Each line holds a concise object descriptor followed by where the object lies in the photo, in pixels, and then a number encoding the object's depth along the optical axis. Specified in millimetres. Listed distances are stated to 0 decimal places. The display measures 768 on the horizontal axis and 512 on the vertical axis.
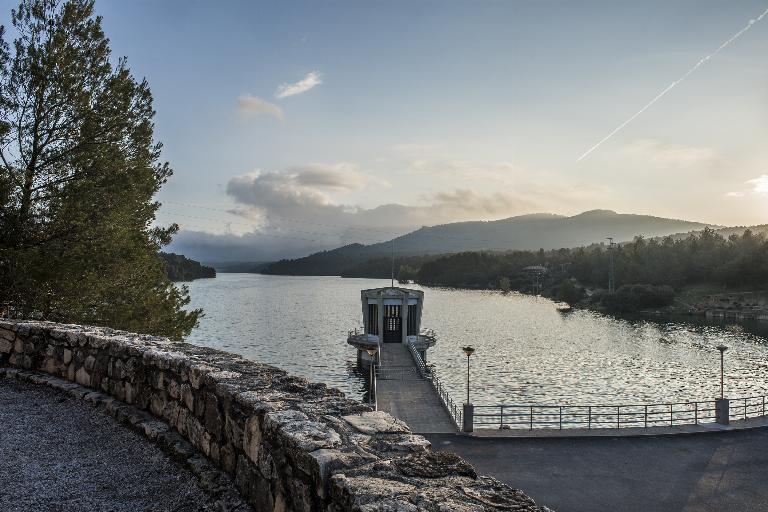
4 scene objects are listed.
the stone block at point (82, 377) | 6134
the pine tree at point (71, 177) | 12727
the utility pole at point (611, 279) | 102362
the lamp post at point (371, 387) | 26983
